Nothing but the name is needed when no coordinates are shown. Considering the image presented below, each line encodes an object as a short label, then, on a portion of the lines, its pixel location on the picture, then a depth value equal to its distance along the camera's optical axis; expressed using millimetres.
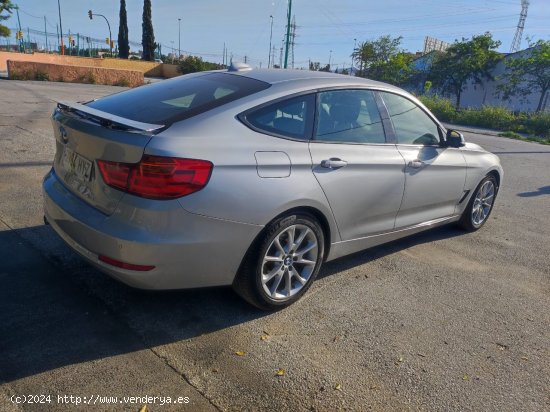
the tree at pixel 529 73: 38094
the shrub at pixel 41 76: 23141
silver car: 2586
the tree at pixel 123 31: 48375
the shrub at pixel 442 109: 27250
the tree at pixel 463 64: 44406
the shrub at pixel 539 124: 22922
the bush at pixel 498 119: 23344
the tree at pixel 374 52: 56781
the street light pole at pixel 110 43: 47881
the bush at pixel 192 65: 39756
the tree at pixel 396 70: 49125
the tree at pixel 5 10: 39906
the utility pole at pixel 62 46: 43325
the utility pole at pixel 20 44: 43203
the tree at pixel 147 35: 48781
